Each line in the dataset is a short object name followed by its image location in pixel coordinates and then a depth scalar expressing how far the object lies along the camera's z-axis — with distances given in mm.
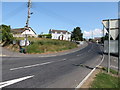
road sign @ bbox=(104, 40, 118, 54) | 10203
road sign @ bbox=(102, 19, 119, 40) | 9852
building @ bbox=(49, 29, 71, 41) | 97375
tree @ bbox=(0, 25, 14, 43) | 40344
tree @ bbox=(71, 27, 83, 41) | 103562
